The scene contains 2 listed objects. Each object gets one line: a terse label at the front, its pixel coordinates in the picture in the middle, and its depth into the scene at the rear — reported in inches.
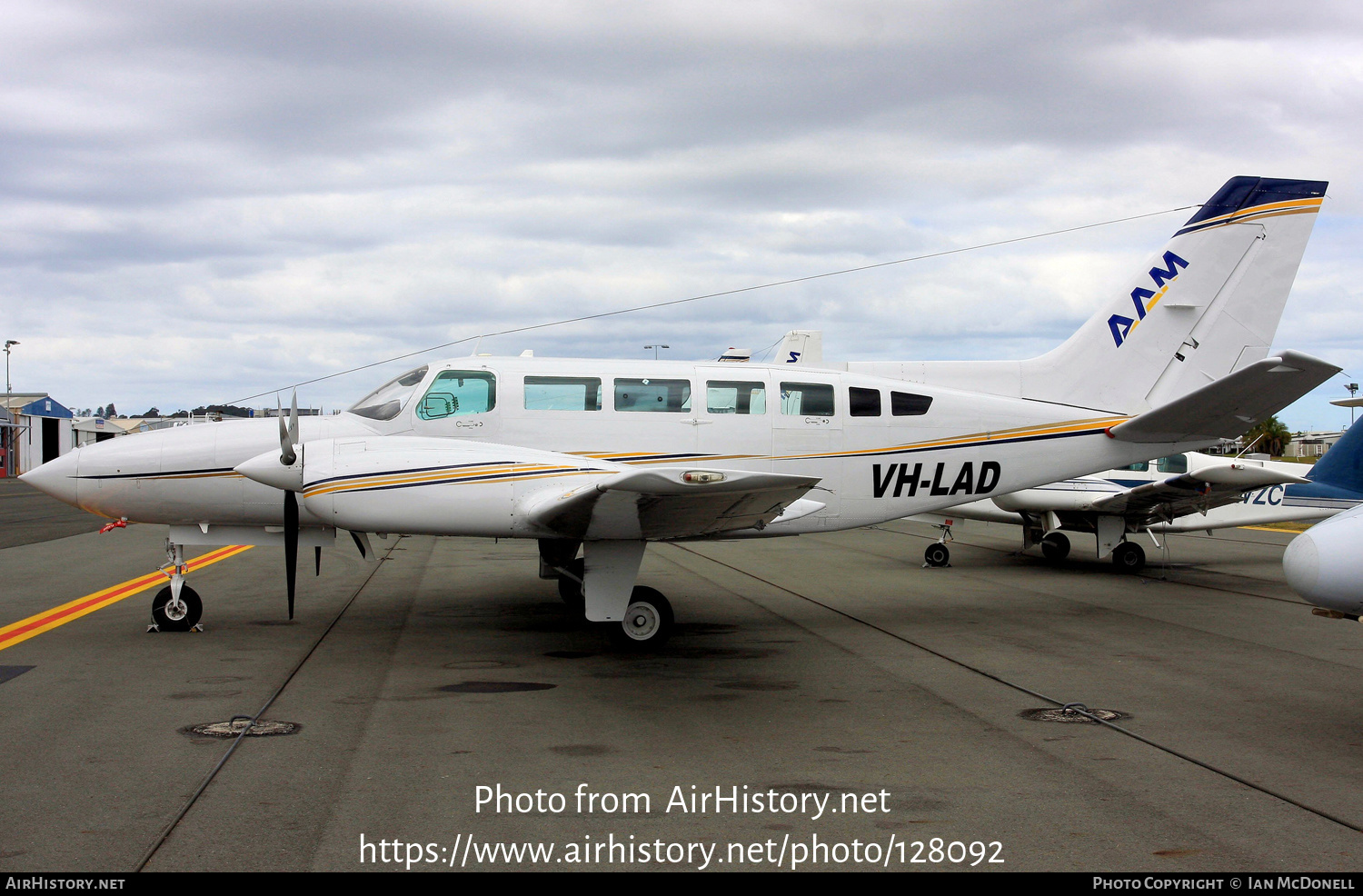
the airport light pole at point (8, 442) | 2664.9
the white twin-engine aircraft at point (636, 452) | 324.5
